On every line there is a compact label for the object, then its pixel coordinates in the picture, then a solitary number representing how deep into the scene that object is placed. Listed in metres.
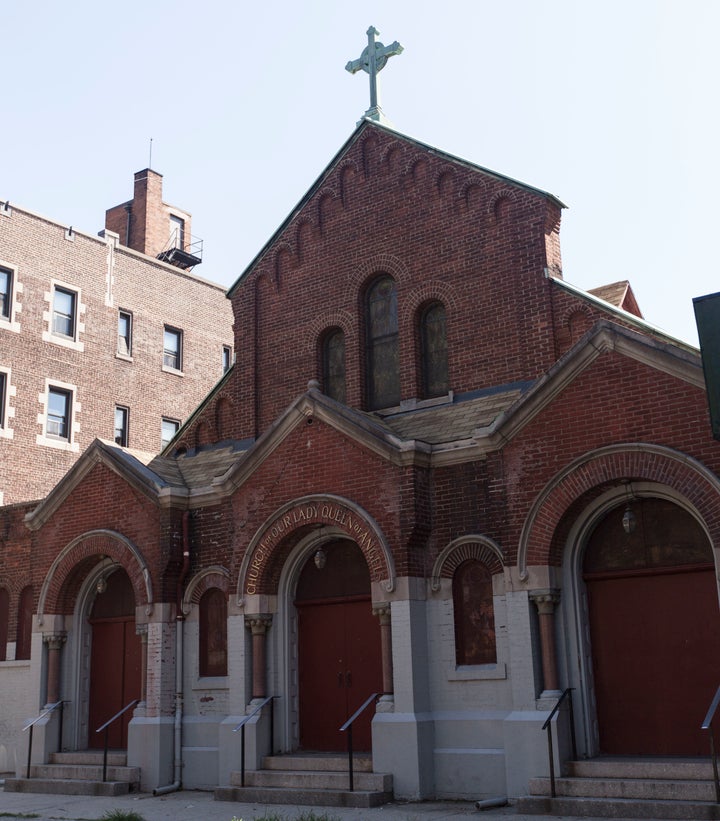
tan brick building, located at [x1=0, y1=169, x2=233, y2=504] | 26.31
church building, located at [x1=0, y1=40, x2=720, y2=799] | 12.80
